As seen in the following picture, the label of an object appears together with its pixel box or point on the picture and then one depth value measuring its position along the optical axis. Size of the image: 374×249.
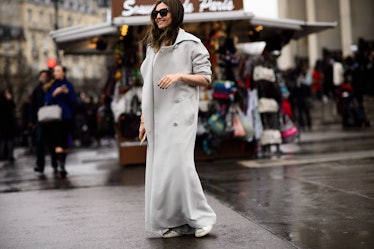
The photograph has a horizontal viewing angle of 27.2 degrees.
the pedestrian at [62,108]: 13.65
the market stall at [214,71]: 14.56
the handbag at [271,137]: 14.93
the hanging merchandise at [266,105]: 14.84
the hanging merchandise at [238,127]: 14.55
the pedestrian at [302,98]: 24.95
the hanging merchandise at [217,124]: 14.44
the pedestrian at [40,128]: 14.64
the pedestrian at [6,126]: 22.44
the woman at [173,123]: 6.10
